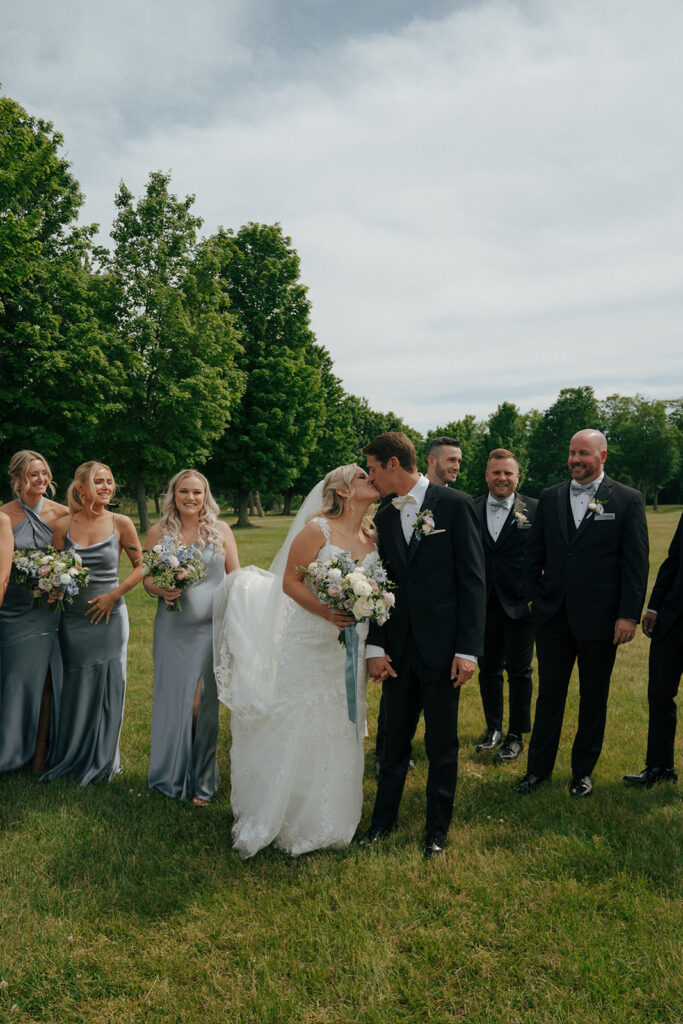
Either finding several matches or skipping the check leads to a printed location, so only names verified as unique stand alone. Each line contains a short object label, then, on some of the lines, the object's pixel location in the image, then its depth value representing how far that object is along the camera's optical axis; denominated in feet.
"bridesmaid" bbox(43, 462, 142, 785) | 19.53
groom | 14.97
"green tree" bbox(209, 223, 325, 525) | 124.57
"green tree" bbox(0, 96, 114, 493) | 80.64
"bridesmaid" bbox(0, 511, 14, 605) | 17.17
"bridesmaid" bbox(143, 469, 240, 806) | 18.31
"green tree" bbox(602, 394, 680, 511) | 237.45
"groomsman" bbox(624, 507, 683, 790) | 18.19
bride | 15.33
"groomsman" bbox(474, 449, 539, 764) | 21.40
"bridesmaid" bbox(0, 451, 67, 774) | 19.34
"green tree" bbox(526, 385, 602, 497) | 185.57
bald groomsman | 17.30
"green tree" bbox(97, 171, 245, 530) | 100.42
